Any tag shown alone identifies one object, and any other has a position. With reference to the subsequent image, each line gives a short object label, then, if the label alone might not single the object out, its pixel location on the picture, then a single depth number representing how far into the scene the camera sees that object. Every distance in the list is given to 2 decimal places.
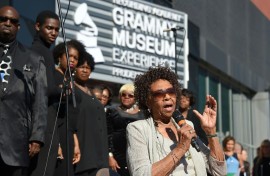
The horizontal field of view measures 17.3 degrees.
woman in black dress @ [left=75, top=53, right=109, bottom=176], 7.96
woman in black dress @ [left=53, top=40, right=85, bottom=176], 7.55
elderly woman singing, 5.49
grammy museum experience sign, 16.90
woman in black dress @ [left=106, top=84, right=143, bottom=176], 9.08
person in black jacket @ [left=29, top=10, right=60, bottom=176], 7.10
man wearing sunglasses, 6.53
